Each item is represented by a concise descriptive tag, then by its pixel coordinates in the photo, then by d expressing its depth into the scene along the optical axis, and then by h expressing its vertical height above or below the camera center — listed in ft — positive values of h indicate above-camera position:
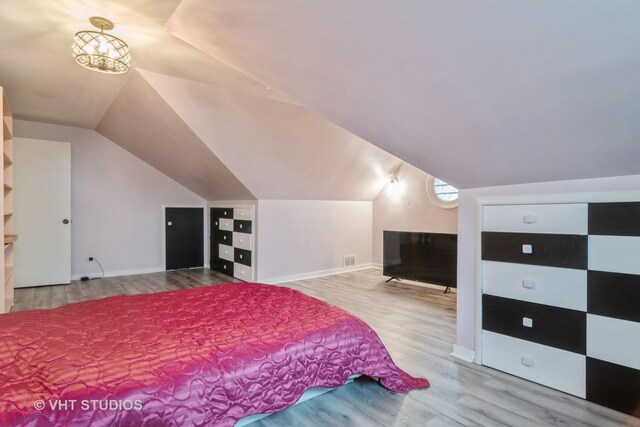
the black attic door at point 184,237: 20.84 -1.72
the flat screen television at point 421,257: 15.47 -2.30
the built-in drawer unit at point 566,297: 6.37 -1.87
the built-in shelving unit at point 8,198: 11.48 +0.45
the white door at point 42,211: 15.53 -0.02
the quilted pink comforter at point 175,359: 4.22 -2.30
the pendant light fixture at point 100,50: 7.80 +3.93
